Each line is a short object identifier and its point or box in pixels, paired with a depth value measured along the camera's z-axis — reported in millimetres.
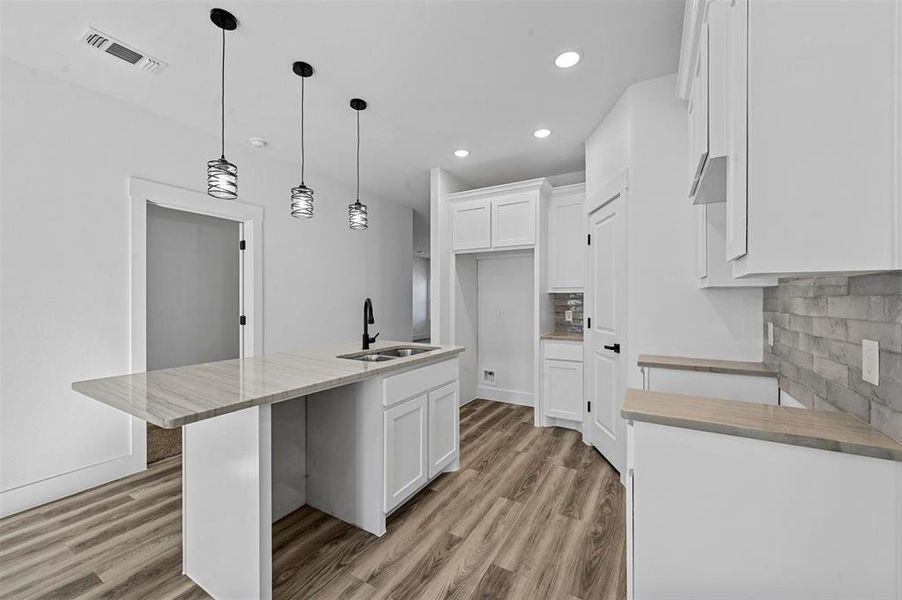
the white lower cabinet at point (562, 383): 3537
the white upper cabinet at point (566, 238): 3746
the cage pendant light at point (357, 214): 2691
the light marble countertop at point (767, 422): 962
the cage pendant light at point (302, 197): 2316
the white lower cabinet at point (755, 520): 940
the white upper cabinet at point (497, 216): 3797
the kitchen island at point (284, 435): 1432
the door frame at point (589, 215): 2592
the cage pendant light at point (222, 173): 1868
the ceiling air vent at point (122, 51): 2051
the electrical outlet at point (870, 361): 1028
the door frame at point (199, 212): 2775
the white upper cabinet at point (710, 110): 1172
